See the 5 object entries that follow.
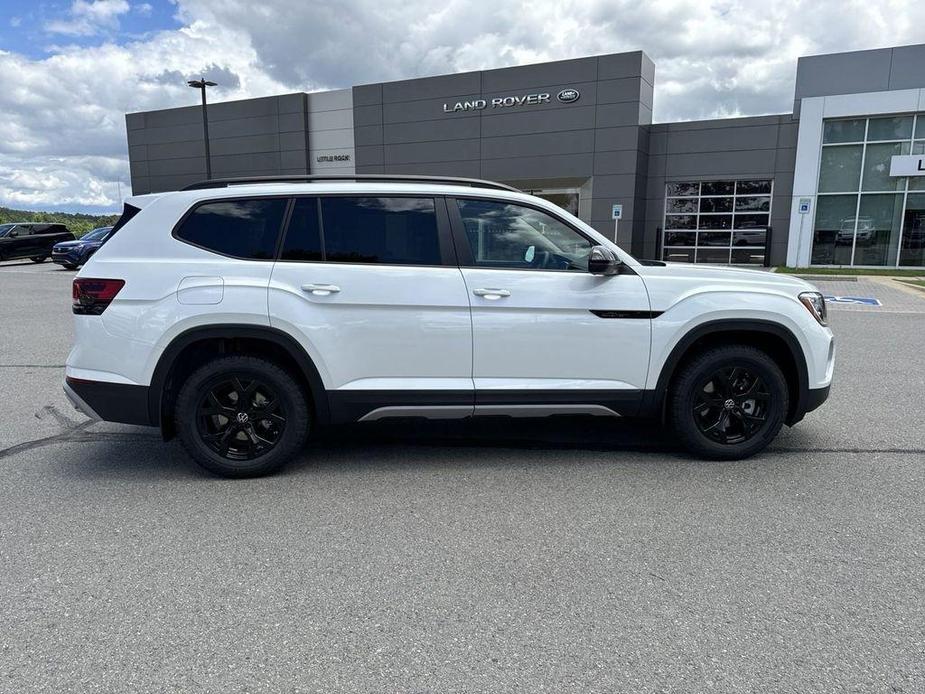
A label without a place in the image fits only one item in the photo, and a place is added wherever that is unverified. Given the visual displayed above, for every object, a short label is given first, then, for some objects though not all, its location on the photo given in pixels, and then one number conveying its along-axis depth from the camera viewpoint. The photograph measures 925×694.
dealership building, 23.45
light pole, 27.65
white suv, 4.13
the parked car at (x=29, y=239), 27.84
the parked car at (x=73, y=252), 24.02
